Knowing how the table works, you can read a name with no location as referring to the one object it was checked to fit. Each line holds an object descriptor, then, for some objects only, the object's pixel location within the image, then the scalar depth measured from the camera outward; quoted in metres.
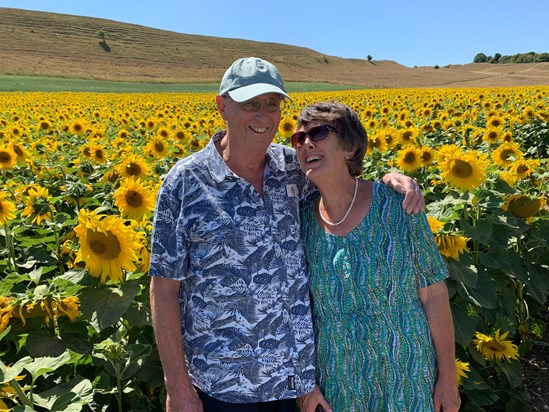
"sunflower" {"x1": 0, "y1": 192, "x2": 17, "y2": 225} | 3.53
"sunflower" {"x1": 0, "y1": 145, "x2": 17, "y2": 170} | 5.35
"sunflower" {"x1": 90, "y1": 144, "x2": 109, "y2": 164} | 5.70
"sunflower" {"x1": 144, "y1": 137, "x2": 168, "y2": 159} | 5.92
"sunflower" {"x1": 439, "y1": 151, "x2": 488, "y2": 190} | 3.67
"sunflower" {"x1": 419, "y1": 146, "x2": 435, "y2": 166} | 4.77
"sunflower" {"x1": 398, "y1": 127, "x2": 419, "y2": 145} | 6.00
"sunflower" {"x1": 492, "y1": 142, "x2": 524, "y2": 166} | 4.89
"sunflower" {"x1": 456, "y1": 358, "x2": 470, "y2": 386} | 2.86
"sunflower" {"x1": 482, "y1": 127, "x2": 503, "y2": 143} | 6.21
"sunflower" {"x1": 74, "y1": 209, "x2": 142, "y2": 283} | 2.35
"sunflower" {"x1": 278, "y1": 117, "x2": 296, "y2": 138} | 7.05
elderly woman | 2.13
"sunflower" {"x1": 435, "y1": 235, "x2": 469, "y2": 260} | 2.95
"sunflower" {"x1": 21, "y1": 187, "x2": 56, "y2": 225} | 3.70
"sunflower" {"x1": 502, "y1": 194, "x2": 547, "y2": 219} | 3.78
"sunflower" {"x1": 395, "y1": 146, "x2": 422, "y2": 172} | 4.75
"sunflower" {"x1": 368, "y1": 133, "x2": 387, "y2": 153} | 5.57
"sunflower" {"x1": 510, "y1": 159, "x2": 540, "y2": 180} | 4.33
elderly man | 1.99
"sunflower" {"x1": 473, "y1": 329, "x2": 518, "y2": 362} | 3.40
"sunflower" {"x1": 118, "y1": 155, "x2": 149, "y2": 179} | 4.35
